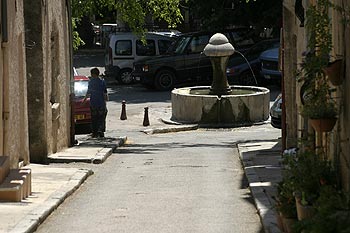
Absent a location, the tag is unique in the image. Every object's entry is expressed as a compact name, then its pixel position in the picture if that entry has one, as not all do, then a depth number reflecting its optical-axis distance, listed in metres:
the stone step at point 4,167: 13.02
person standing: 23.73
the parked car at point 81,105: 25.88
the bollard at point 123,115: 31.59
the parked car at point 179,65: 38.09
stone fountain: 29.61
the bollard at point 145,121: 30.31
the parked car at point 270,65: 36.78
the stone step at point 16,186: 12.66
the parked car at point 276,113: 23.62
